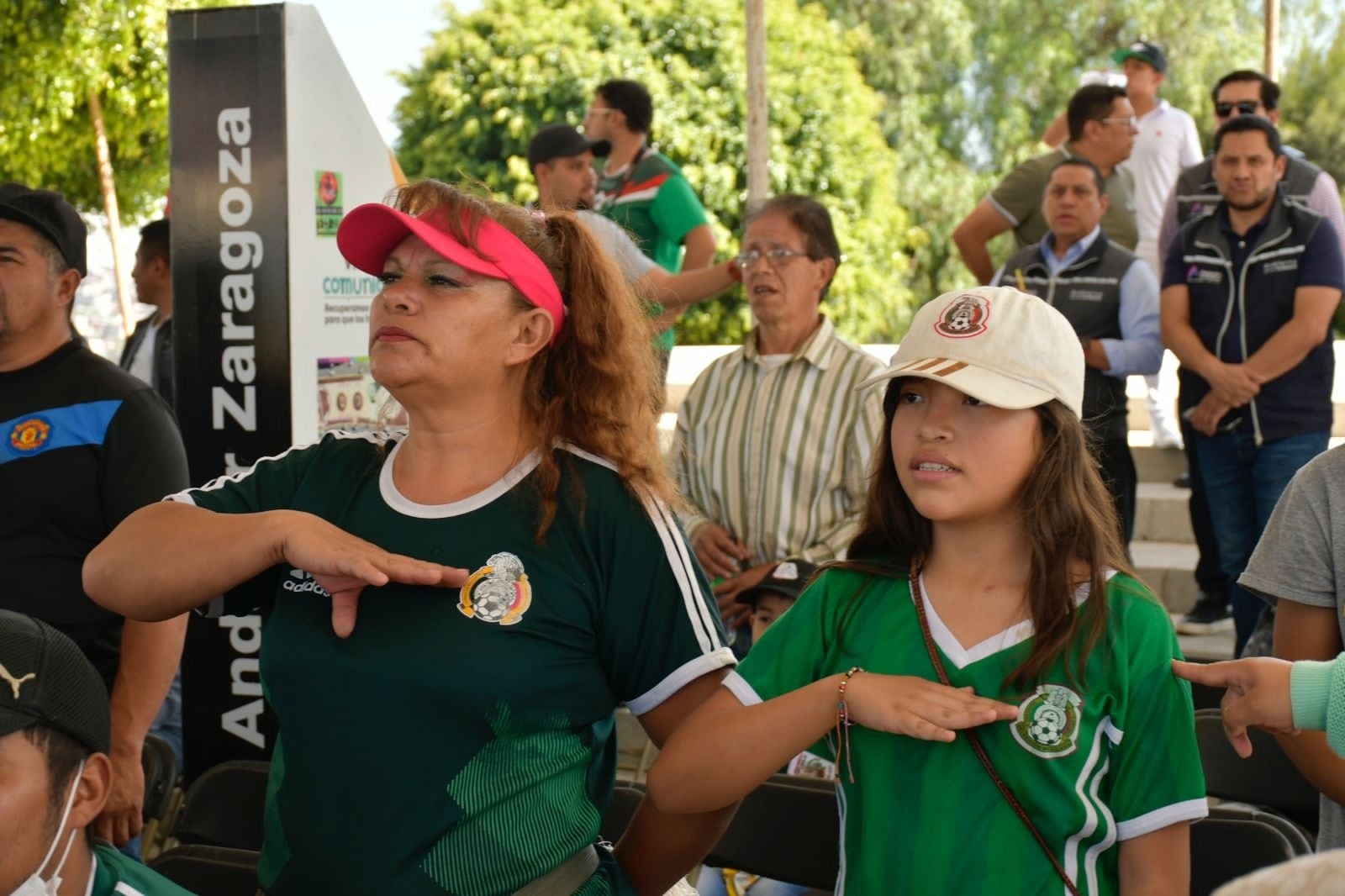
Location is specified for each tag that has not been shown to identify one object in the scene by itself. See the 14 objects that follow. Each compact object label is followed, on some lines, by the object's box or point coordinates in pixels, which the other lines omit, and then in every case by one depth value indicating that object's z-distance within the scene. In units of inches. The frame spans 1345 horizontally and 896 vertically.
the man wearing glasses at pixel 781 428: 173.9
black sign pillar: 163.0
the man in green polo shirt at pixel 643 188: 247.9
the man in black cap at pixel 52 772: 73.5
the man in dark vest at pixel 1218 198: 235.8
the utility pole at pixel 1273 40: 371.2
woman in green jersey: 82.3
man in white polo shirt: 310.0
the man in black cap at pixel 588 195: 199.6
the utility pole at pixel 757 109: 273.9
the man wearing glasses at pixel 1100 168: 251.3
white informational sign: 163.6
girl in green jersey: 79.0
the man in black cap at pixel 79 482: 127.3
